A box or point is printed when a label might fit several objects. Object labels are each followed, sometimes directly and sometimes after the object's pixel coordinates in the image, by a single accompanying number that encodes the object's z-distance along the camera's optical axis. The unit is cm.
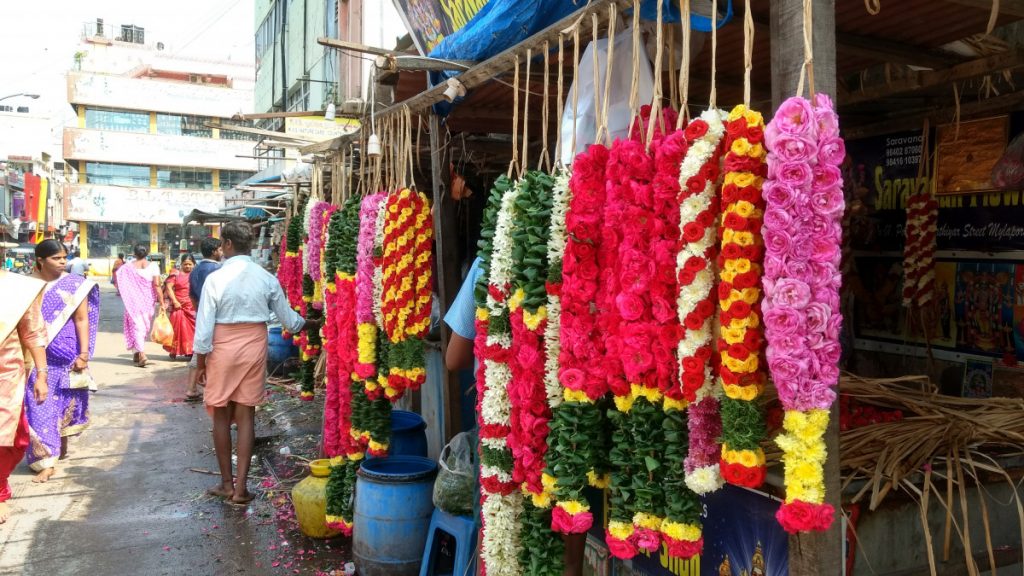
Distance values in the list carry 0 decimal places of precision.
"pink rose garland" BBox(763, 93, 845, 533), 167
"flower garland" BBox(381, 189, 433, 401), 405
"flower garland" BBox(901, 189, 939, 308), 406
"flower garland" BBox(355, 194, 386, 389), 433
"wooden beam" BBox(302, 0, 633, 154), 258
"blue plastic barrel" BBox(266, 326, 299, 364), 982
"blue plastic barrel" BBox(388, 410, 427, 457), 484
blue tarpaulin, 321
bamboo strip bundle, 243
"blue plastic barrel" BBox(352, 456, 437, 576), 408
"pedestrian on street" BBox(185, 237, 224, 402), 750
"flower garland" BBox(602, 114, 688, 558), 209
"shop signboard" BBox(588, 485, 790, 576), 249
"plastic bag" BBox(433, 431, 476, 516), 373
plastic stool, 365
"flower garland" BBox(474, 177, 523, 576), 284
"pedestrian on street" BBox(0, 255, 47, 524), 469
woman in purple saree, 593
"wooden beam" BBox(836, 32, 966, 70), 293
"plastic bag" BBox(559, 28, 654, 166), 258
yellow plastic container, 482
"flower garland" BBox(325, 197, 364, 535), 456
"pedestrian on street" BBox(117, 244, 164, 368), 1119
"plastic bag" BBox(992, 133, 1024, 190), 347
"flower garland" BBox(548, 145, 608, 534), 244
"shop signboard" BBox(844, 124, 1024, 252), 380
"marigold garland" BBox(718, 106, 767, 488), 179
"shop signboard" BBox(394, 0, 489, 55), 586
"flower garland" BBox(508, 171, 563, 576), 267
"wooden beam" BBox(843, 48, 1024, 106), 314
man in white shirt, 515
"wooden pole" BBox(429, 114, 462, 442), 402
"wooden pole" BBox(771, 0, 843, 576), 181
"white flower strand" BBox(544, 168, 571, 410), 261
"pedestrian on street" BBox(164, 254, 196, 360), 1119
